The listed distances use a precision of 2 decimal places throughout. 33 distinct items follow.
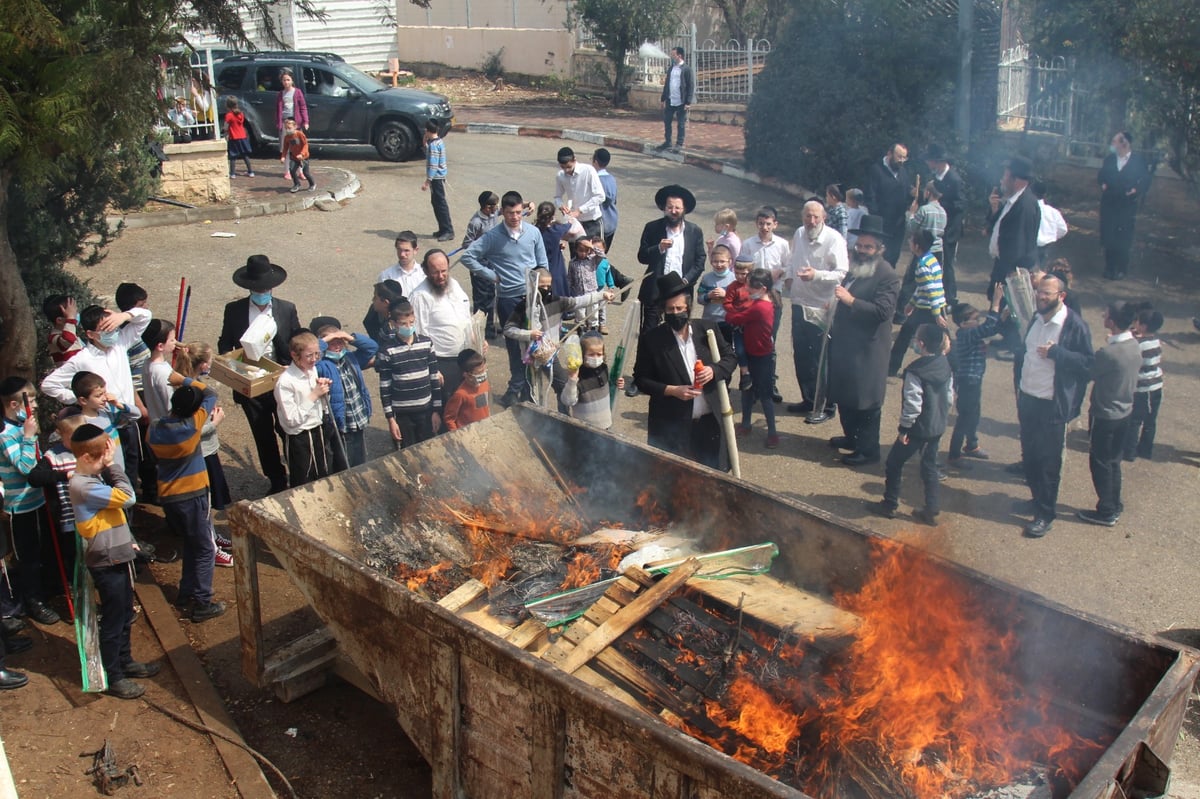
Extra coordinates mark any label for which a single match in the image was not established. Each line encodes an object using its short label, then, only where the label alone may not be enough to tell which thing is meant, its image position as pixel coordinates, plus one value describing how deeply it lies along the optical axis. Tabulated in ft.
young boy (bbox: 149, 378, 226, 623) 20.04
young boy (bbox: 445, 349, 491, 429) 24.48
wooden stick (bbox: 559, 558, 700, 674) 16.47
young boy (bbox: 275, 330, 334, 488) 22.00
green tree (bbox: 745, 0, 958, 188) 49.32
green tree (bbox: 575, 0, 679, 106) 74.90
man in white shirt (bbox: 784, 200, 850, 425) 29.66
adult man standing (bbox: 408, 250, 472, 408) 25.86
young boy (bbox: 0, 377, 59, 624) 19.19
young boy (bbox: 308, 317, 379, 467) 23.16
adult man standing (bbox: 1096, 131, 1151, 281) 41.16
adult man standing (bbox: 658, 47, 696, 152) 60.90
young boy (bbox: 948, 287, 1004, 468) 26.96
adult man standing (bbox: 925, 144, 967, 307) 37.37
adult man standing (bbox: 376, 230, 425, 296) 27.43
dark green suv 58.70
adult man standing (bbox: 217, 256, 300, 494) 24.40
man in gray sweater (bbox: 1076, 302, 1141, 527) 23.94
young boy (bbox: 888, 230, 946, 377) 28.53
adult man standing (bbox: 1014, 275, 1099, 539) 24.06
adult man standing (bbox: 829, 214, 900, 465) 26.91
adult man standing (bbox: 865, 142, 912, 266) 39.45
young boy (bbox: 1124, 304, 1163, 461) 24.67
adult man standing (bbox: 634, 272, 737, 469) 23.73
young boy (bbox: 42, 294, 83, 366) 23.31
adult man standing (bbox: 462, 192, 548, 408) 29.99
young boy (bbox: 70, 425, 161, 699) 17.61
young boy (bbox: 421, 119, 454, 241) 44.24
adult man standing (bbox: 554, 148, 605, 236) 38.17
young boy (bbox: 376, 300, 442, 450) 24.06
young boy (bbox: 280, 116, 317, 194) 50.24
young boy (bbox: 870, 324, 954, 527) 24.17
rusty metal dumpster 13.42
